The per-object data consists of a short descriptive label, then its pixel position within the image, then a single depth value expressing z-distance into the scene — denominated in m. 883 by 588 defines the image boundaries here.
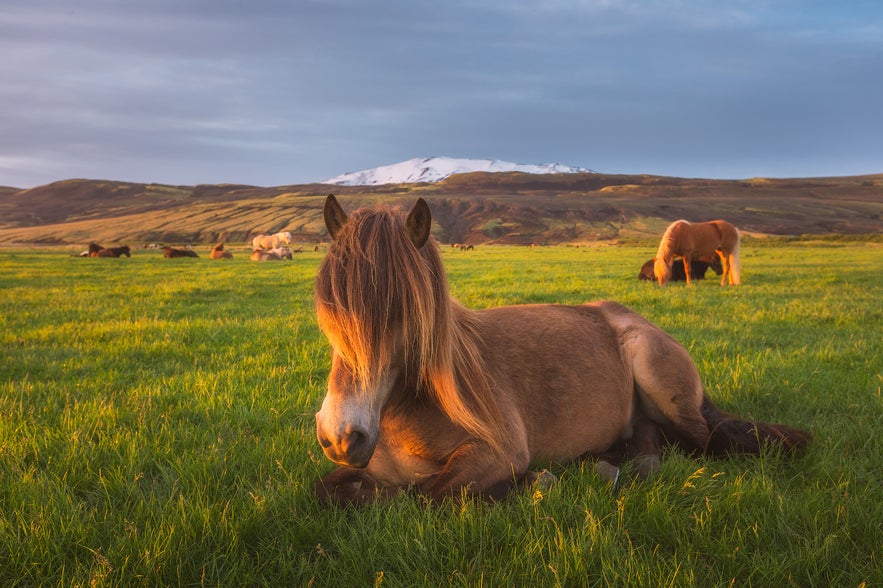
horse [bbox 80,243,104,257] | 36.67
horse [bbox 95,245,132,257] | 36.22
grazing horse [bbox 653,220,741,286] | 17.98
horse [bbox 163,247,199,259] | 36.47
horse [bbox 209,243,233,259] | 35.69
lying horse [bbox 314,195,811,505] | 2.44
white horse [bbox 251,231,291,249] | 46.72
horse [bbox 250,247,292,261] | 35.03
